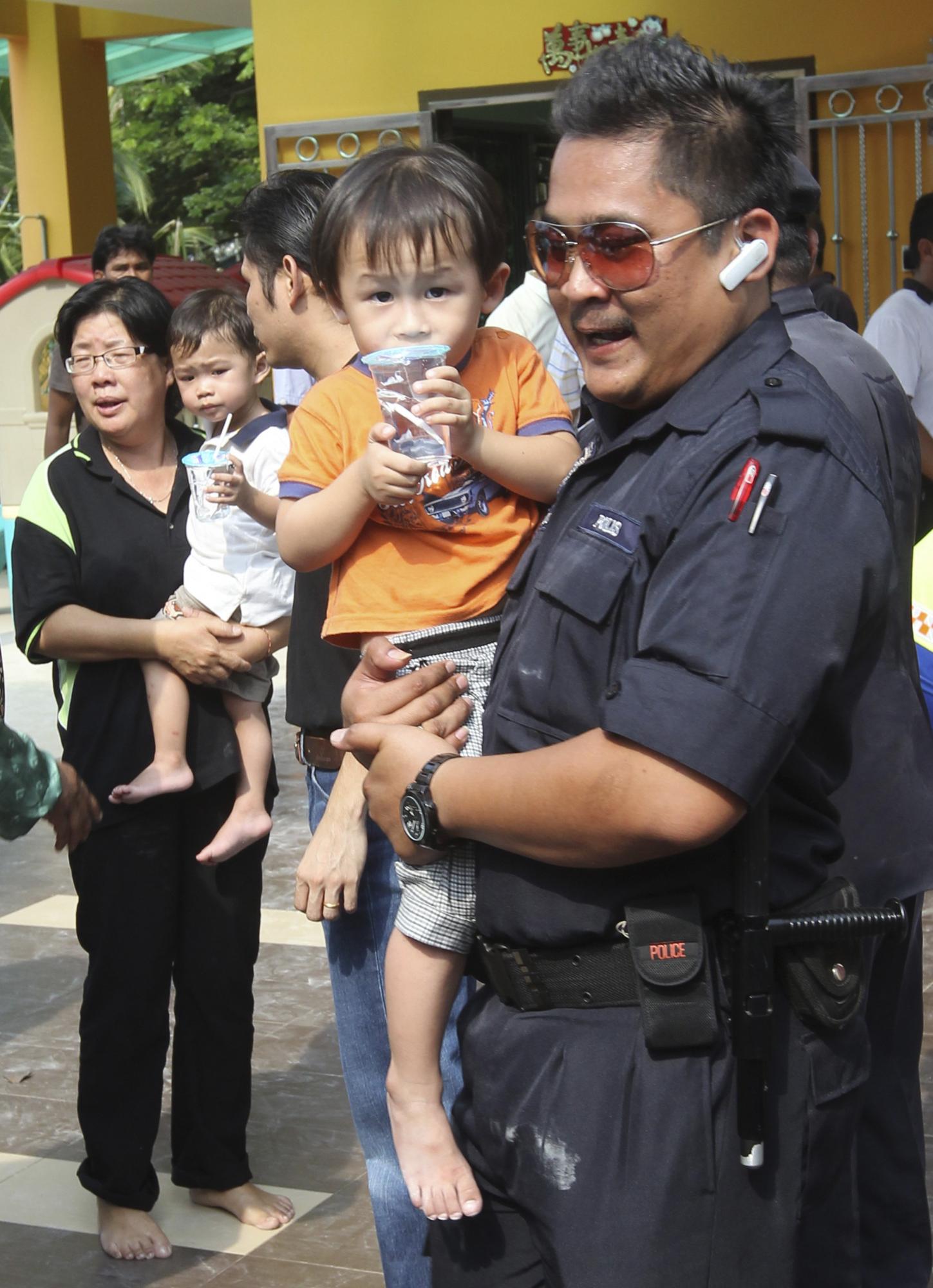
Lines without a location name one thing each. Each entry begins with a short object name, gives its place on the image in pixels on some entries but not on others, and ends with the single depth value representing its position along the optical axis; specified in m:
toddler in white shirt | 3.66
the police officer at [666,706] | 1.75
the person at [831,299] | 6.02
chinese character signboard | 9.69
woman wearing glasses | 3.77
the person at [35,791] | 2.87
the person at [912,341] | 6.36
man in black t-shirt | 2.76
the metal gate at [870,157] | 8.84
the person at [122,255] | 7.91
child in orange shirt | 2.41
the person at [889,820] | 2.48
